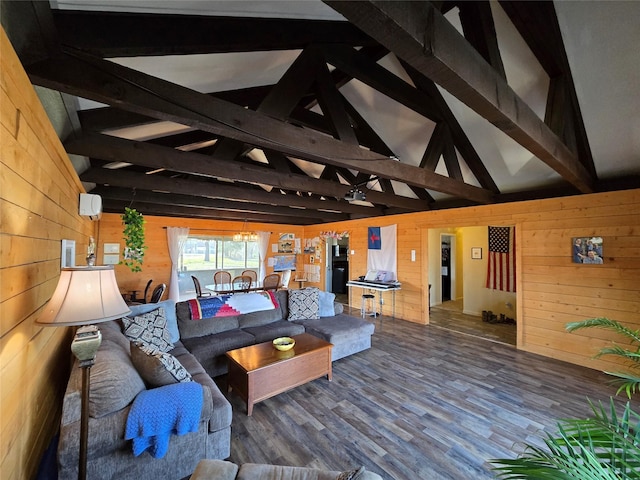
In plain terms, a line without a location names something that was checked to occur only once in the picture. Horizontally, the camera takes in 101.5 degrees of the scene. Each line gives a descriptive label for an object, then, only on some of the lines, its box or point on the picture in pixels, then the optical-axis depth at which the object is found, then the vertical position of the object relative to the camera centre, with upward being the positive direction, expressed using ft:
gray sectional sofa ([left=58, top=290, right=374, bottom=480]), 4.99 -3.77
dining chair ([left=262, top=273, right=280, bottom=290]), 20.60 -2.80
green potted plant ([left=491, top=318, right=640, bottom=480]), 2.68 -2.36
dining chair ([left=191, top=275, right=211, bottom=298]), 18.66 -2.98
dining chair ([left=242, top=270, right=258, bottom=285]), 24.82 -2.69
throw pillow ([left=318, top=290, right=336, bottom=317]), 14.16 -3.23
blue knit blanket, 5.17 -3.50
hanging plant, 14.48 +0.90
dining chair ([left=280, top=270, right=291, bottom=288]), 23.13 -2.80
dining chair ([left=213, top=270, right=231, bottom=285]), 21.24 -2.63
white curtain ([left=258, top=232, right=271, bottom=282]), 26.90 -0.26
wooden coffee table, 8.19 -4.10
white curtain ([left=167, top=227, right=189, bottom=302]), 22.06 -0.58
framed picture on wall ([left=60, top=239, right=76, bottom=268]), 6.89 -0.21
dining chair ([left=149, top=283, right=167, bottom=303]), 16.08 -2.97
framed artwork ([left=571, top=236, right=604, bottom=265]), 11.23 -0.11
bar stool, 19.89 -4.87
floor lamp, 4.05 -1.02
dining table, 19.13 -3.20
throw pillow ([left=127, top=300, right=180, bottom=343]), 10.02 -2.62
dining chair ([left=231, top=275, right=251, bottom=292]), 19.99 -3.10
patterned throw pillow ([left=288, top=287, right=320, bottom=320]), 13.61 -3.07
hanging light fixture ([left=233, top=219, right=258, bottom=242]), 22.38 +0.92
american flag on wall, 18.01 -0.90
